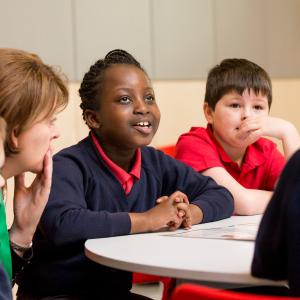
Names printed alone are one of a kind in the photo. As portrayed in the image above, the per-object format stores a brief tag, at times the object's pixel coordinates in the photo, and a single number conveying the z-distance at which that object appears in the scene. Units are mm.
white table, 1850
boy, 2595
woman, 2051
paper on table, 2082
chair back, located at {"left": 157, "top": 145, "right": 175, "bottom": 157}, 2739
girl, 2164
